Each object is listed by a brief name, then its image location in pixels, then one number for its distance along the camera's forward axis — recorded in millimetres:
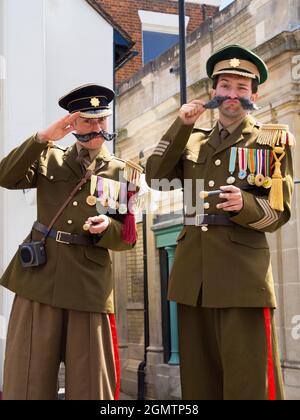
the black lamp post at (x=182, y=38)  7124
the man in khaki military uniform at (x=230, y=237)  2961
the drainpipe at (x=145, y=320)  10828
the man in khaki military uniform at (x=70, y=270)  3184
